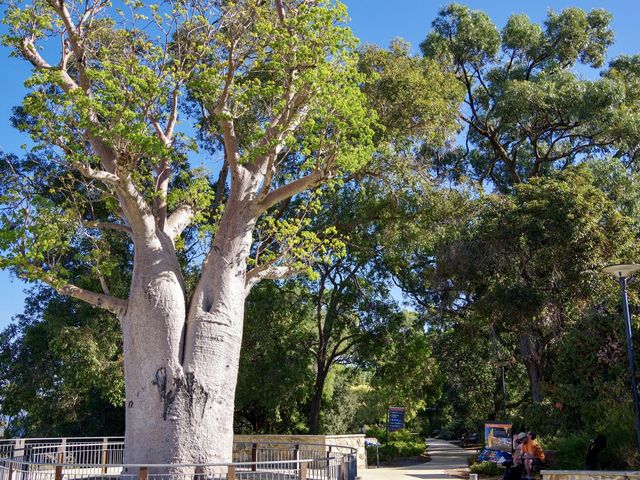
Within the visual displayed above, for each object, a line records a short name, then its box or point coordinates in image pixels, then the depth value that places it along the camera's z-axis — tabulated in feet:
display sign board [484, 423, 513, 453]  56.08
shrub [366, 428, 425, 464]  84.48
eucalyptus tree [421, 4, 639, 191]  84.23
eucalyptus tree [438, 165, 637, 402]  60.29
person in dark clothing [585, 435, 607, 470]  41.96
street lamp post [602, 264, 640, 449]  40.29
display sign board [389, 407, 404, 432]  75.72
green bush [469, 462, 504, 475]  58.80
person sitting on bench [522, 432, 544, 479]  43.34
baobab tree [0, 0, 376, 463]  34.22
